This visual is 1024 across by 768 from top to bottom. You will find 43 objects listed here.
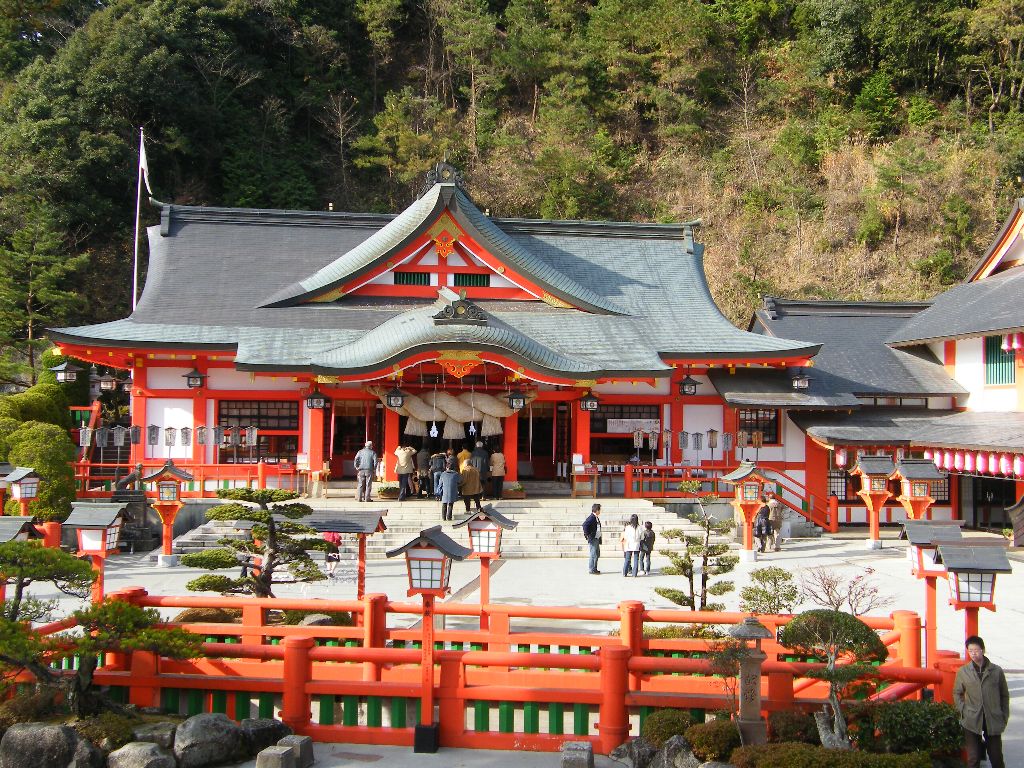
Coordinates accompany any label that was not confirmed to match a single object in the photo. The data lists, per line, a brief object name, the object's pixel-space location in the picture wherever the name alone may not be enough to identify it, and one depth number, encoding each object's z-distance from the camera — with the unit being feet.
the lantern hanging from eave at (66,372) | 73.87
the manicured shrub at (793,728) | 24.27
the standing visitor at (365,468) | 63.77
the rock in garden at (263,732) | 25.12
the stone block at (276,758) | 23.13
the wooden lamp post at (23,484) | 43.88
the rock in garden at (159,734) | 24.90
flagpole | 99.01
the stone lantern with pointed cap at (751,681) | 23.84
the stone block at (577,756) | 22.82
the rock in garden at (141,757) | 23.67
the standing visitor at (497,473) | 67.87
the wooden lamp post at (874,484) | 59.52
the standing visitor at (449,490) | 60.03
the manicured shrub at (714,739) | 23.47
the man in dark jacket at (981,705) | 22.70
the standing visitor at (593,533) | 50.93
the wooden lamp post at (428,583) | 25.53
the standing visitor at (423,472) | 67.26
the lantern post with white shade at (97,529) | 30.35
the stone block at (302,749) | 23.94
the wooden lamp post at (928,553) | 27.86
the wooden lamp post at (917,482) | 47.34
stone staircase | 58.05
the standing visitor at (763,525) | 60.03
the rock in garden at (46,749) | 23.76
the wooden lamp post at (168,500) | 49.57
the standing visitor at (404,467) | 65.77
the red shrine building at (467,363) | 67.72
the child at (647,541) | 49.55
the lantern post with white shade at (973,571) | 25.00
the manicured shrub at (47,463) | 54.85
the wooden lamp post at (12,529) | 29.01
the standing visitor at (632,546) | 49.60
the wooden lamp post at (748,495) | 55.36
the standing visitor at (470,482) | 60.59
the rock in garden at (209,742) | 24.22
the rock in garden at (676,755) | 23.25
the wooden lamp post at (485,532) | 35.32
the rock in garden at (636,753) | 24.13
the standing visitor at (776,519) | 61.36
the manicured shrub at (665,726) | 24.57
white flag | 98.73
